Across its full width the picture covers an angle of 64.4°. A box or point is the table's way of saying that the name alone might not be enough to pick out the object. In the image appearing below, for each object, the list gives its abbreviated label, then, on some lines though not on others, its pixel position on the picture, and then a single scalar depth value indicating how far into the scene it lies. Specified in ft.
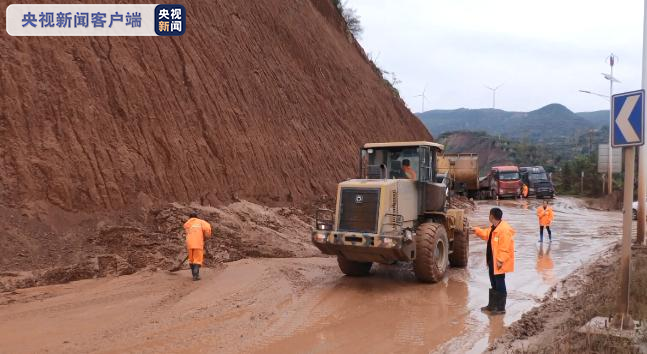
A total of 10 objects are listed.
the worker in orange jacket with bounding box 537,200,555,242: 54.49
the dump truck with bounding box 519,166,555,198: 124.67
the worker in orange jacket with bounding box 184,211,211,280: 30.22
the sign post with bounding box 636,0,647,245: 46.32
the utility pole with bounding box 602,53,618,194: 111.14
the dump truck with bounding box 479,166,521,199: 117.39
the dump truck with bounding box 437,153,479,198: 107.55
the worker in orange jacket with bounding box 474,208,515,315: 25.20
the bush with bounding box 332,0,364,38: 110.11
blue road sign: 20.02
